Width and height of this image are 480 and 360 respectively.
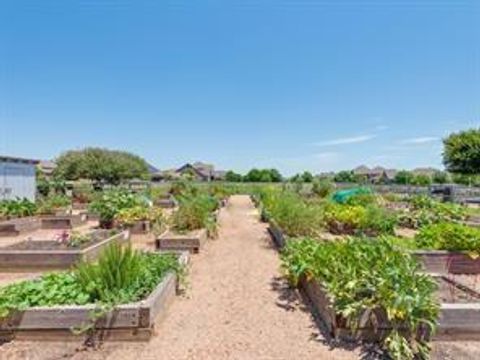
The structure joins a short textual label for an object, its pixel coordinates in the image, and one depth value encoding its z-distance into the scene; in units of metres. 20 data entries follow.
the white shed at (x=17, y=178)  19.70
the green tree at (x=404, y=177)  73.09
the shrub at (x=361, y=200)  15.23
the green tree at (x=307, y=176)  48.98
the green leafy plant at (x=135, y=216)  11.98
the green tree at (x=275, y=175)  73.12
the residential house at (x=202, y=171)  80.44
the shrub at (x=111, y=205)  12.63
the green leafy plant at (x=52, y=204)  16.25
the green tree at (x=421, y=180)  68.06
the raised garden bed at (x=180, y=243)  9.05
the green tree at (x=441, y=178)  71.51
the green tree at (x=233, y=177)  77.94
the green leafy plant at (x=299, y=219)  9.52
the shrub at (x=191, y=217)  10.44
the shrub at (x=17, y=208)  14.17
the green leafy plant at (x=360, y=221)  11.07
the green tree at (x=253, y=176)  74.71
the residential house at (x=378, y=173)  90.06
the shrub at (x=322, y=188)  25.14
